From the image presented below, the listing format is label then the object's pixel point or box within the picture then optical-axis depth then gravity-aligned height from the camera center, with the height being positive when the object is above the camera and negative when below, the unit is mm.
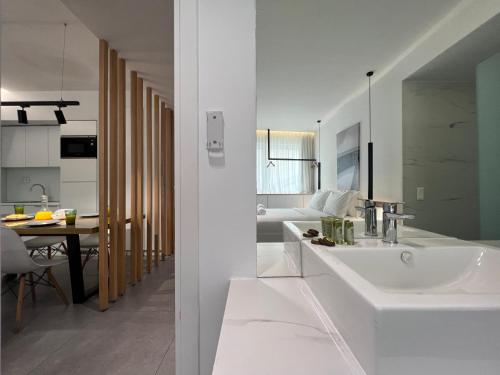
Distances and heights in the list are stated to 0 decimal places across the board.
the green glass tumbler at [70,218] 2469 -271
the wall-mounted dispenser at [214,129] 936 +223
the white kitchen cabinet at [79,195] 4309 -81
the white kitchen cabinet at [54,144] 4691 +858
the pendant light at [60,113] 2986 +1010
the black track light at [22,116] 3385 +997
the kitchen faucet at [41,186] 4905 +67
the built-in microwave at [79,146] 4262 +746
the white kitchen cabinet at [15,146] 4641 +819
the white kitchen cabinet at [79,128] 4273 +1052
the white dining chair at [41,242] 2854 -618
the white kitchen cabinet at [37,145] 4656 +837
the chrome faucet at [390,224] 1022 -145
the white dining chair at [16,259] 1991 -554
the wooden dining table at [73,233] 2263 -383
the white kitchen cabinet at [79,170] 4289 +343
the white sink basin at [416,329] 433 -253
